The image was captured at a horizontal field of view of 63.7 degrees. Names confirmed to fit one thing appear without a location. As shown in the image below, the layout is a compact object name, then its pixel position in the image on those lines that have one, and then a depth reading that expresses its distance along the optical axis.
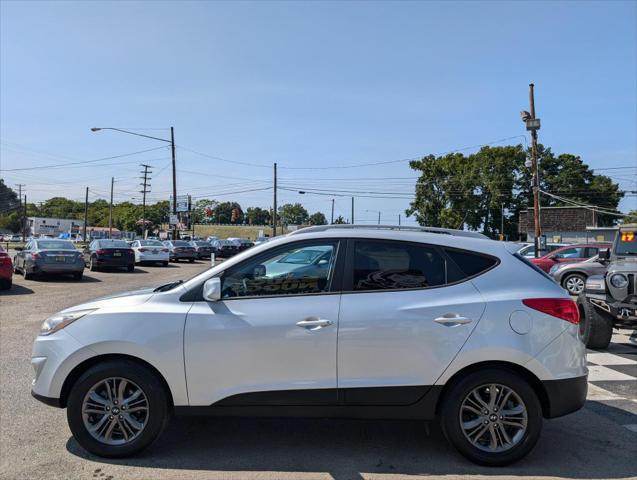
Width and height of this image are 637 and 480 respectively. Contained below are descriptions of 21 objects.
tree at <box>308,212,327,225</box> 121.10
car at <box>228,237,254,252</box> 46.88
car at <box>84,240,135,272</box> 22.97
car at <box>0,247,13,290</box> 14.47
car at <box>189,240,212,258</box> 40.25
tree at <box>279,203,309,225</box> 147.36
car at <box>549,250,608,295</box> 15.96
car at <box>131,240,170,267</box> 28.64
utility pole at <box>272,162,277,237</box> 54.28
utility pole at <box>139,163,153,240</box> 83.00
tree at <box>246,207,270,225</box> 188.12
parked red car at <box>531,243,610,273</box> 18.53
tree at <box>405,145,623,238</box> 61.34
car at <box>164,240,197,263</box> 34.59
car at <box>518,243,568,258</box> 25.99
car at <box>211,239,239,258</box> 42.96
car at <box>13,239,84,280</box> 17.69
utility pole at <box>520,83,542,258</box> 28.06
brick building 52.06
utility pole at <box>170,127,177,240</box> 40.12
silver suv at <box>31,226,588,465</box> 3.88
